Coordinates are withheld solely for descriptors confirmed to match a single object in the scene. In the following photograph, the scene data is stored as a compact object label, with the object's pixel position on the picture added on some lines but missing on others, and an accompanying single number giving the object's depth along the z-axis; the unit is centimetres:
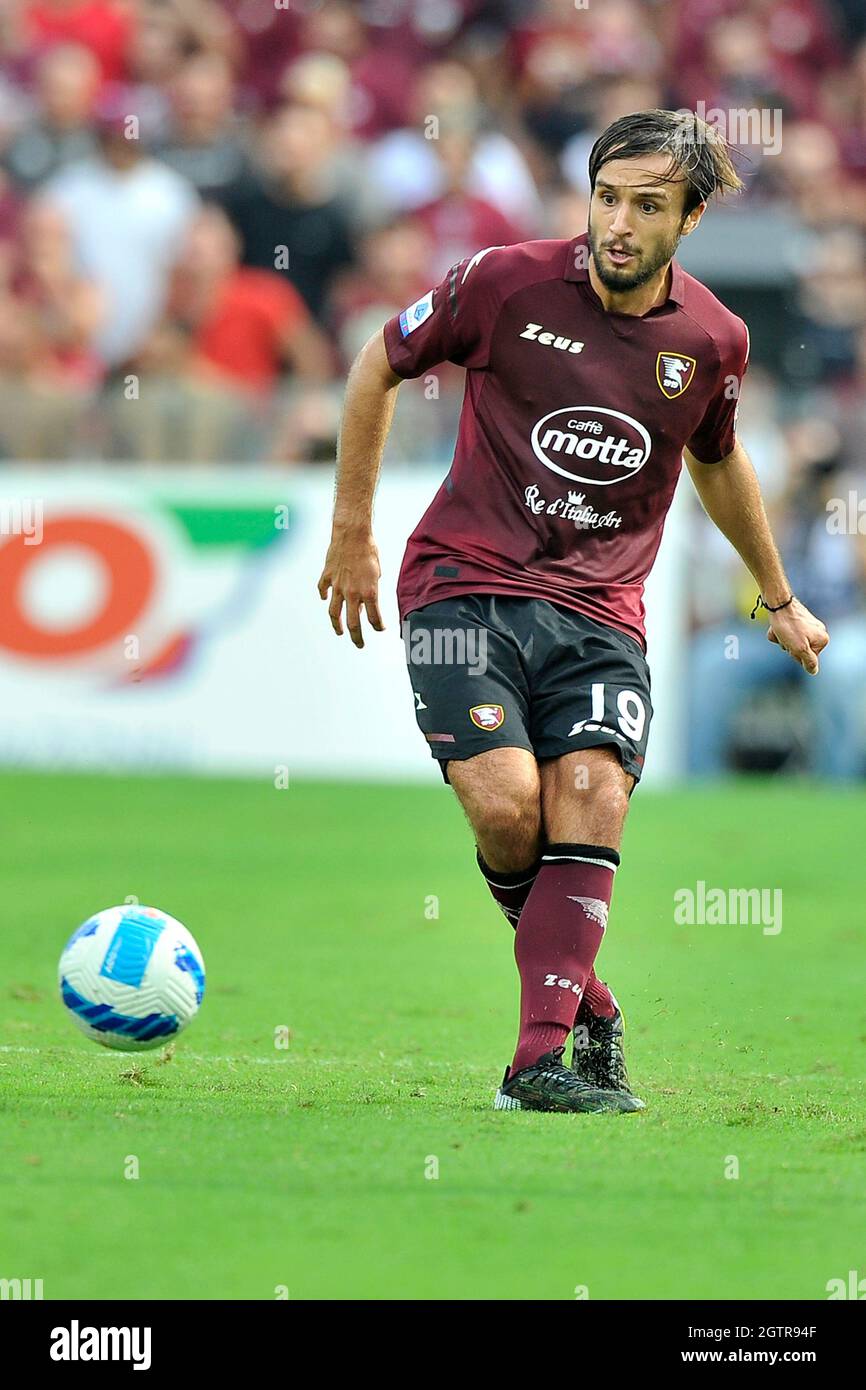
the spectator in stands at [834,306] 1666
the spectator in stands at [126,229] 1630
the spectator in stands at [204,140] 1666
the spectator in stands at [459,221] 1608
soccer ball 604
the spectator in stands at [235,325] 1562
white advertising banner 1433
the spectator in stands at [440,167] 1661
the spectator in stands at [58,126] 1722
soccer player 595
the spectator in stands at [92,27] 1834
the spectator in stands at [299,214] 1617
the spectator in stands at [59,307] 1573
